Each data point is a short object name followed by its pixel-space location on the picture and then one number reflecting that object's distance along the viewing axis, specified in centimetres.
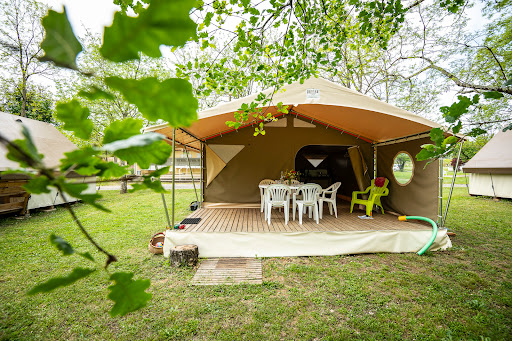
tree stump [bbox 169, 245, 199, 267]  388
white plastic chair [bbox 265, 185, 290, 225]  517
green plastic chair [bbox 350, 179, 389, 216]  588
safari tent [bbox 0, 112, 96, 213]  660
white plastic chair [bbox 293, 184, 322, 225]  513
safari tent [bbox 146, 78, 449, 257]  427
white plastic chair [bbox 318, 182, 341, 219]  586
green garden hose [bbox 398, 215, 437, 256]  434
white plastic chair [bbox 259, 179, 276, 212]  660
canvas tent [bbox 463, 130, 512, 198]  930
